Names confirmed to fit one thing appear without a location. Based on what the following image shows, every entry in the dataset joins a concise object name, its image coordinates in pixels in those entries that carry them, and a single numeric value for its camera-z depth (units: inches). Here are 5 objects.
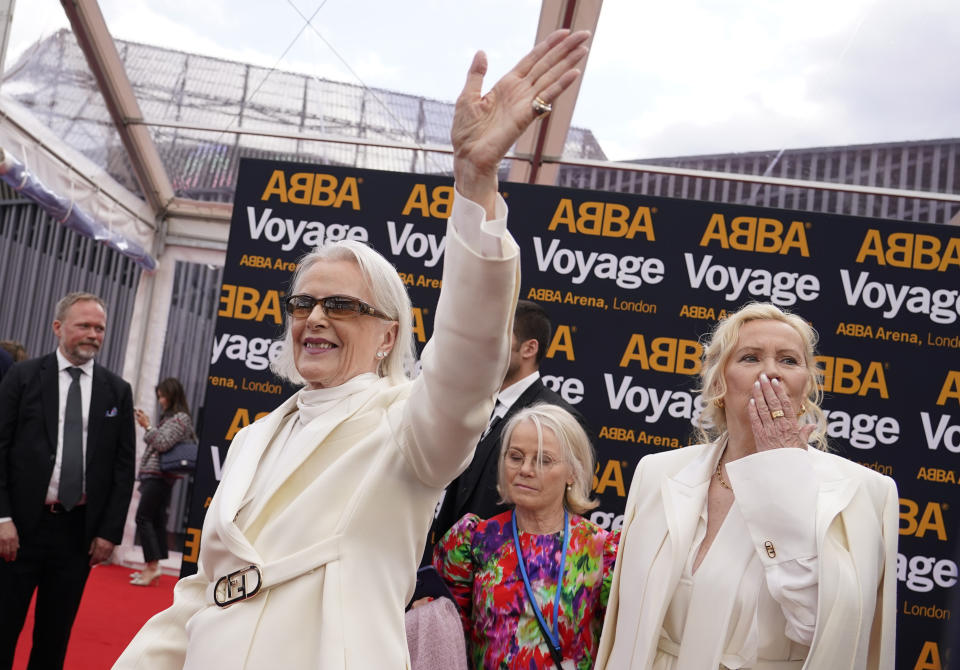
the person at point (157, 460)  288.2
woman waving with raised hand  53.1
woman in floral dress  105.0
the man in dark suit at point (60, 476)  161.5
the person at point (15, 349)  241.0
